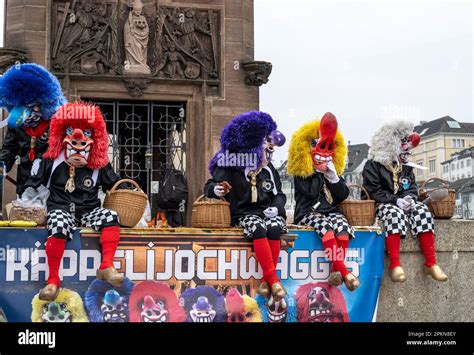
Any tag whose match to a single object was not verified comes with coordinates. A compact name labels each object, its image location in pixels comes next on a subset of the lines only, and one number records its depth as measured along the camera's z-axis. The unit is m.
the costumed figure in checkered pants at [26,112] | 7.45
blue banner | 6.80
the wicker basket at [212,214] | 7.26
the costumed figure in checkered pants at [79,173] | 6.82
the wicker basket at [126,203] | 7.07
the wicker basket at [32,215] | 6.88
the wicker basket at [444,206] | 8.18
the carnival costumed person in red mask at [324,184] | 7.47
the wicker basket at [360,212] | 7.80
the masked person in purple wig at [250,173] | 7.41
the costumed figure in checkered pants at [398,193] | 7.75
